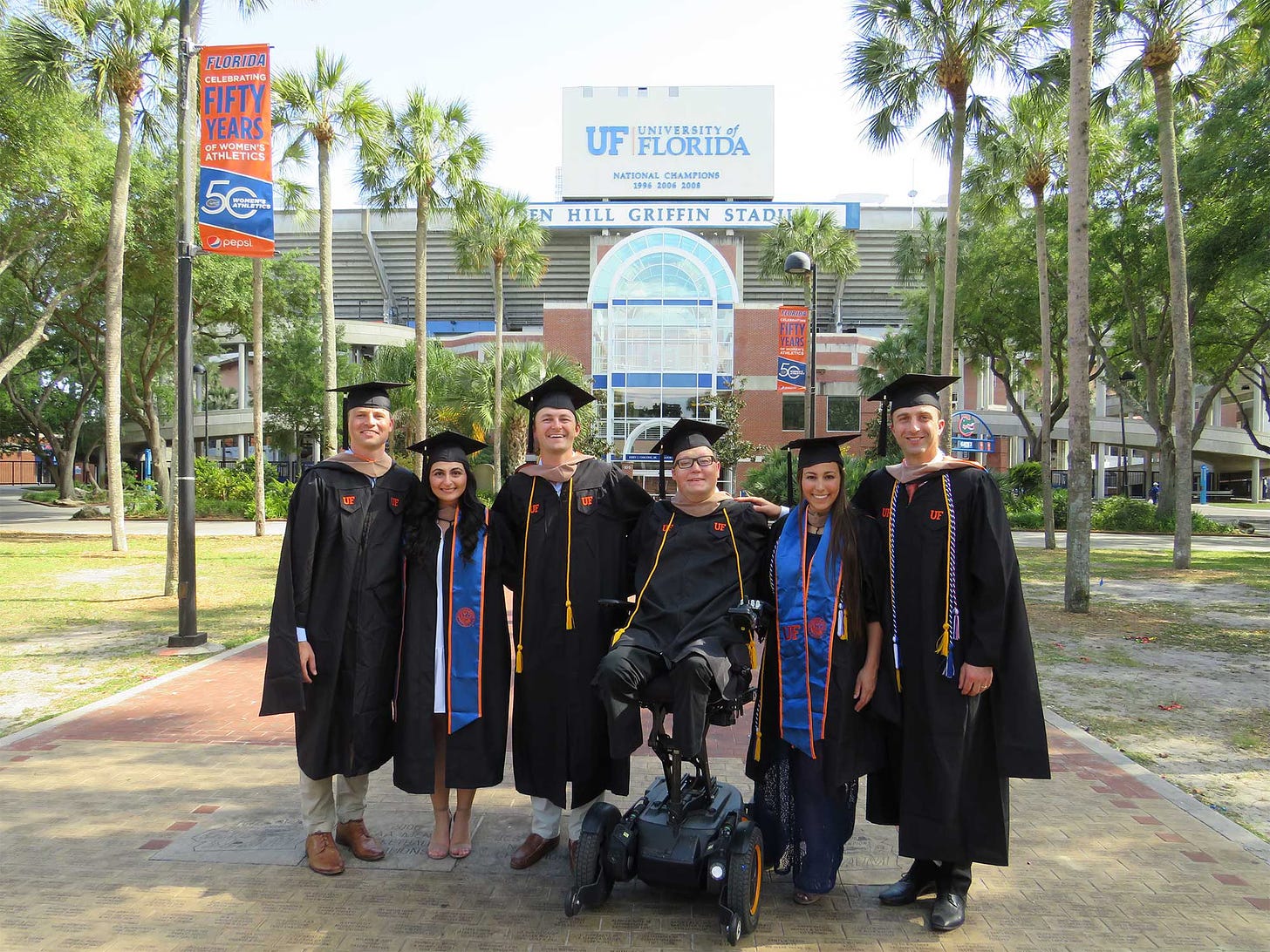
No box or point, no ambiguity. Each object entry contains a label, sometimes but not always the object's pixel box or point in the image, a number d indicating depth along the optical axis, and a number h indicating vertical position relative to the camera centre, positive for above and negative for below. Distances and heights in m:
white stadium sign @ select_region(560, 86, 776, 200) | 51.66 +20.01
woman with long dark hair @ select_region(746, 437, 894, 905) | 3.47 -0.77
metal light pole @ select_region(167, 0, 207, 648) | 8.81 +0.19
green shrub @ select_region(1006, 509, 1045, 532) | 29.31 -1.57
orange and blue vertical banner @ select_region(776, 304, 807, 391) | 15.73 +3.00
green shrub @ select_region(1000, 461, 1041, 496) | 33.19 -0.22
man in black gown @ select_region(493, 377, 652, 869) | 3.90 -0.64
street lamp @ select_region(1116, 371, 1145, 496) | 30.28 +1.04
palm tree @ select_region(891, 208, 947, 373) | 30.27 +8.05
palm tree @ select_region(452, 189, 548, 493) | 26.20 +7.16
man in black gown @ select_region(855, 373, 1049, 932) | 3.42 -0.81
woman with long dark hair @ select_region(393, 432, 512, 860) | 3.91 -0.84
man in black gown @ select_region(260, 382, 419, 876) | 3.82 -0.72
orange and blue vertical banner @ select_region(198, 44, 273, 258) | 9.13 +3.43
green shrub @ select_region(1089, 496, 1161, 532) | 28.28 -1.40
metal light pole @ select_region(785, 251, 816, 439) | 13.27 +2.53
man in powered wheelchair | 3.20 -0.80
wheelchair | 3.24 -1.45
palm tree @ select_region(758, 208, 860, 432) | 26.62 +7.39
